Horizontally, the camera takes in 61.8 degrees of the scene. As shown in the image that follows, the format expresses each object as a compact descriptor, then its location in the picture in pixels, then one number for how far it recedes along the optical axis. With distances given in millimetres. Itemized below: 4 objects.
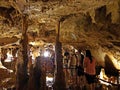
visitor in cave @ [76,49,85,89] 4643
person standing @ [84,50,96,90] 4007
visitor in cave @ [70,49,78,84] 4904
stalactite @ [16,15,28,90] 4242
